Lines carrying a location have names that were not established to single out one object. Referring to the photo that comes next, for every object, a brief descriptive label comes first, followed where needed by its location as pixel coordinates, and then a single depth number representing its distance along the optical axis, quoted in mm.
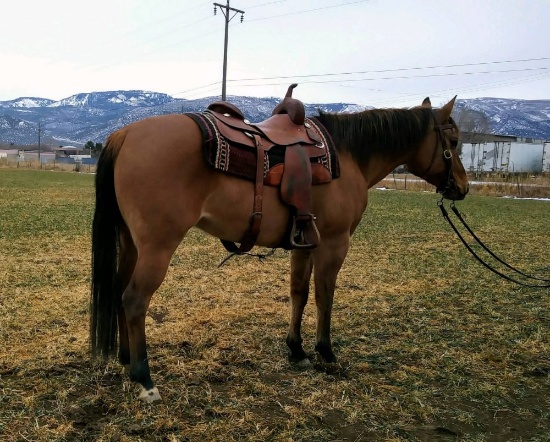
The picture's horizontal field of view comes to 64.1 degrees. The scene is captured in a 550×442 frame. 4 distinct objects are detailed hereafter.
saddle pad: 2920
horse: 2822
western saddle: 3107
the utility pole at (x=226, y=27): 25961
